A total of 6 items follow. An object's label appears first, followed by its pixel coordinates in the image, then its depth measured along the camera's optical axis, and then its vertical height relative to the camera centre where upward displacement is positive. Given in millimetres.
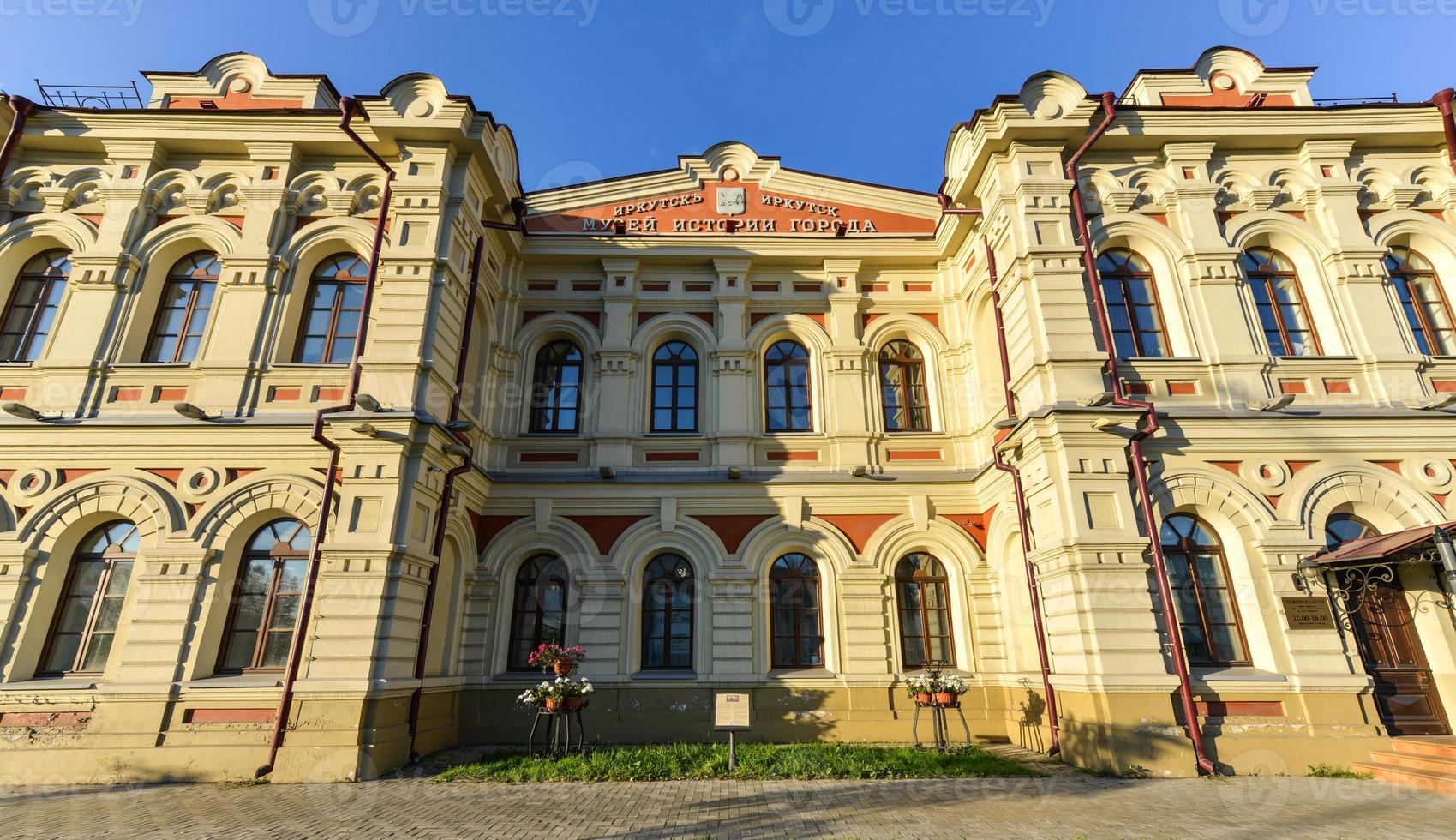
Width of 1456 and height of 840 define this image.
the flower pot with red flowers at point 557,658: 9430 -12
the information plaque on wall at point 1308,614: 8742 +488
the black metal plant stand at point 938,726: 9695 -957
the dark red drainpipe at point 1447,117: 11148 +8108
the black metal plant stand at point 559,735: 9117 -1035
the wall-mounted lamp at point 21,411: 9414 +3182
